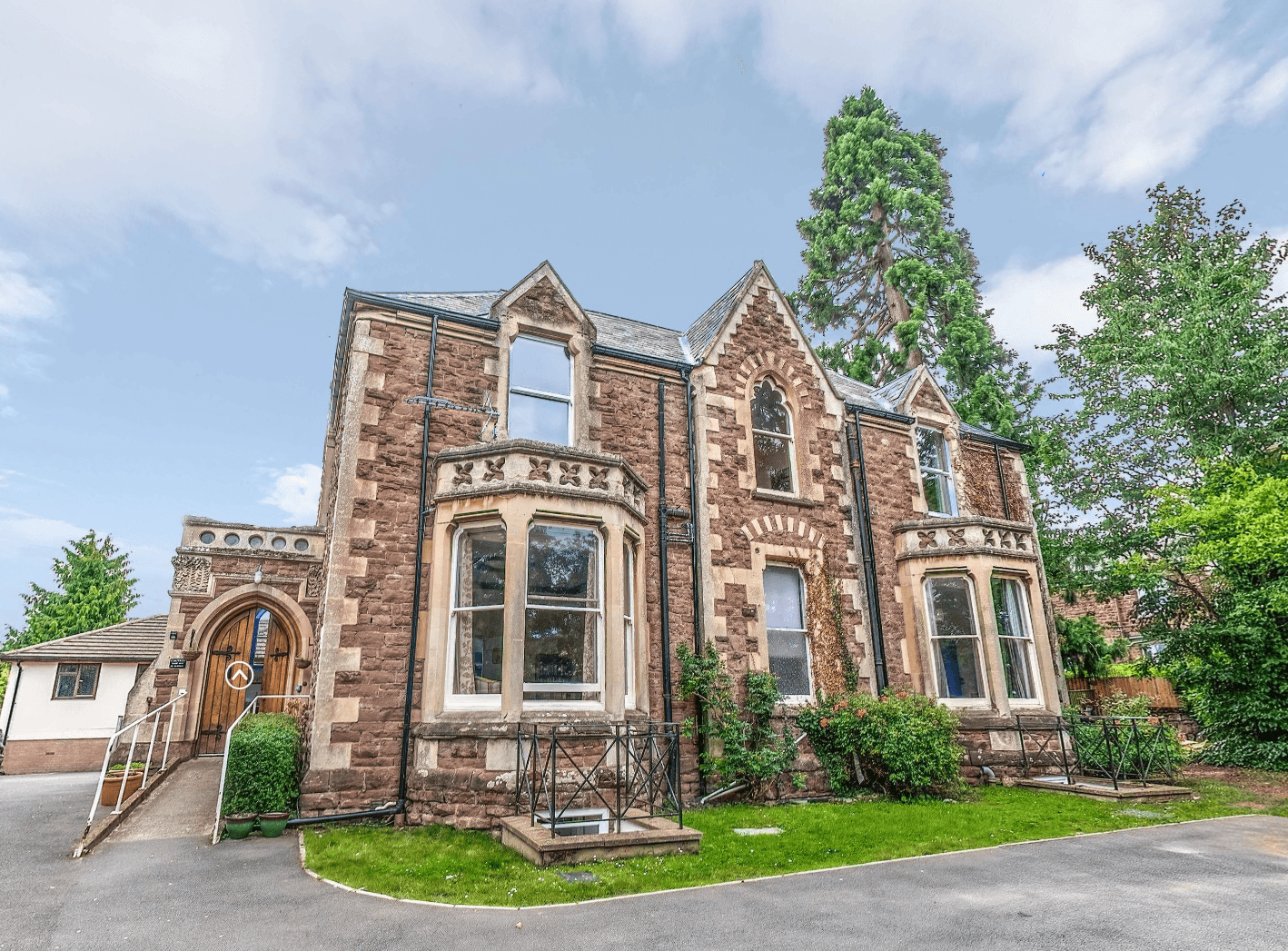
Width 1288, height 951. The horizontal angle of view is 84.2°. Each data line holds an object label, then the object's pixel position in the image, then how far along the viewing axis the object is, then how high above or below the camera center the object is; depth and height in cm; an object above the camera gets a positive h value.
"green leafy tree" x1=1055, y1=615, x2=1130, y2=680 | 2064 +82
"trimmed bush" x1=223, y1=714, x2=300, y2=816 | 875 -90
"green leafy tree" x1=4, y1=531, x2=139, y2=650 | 3161 +463
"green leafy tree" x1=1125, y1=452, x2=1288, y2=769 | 1484 +138
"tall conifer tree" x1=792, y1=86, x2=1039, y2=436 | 2431 +1608
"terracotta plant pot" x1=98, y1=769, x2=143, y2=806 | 1001 -114
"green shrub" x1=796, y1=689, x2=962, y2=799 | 1156 -98
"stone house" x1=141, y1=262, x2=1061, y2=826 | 977 +233
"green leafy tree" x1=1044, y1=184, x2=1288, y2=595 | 1812 +752
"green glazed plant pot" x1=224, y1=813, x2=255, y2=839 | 841 -146
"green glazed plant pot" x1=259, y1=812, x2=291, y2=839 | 851 -146
